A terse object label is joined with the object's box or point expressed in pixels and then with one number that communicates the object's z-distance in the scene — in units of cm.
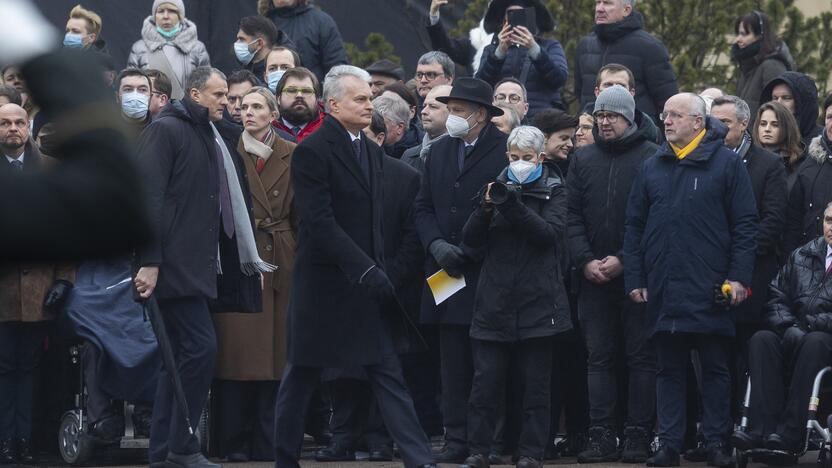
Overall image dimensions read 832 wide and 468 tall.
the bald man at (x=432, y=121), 2119
